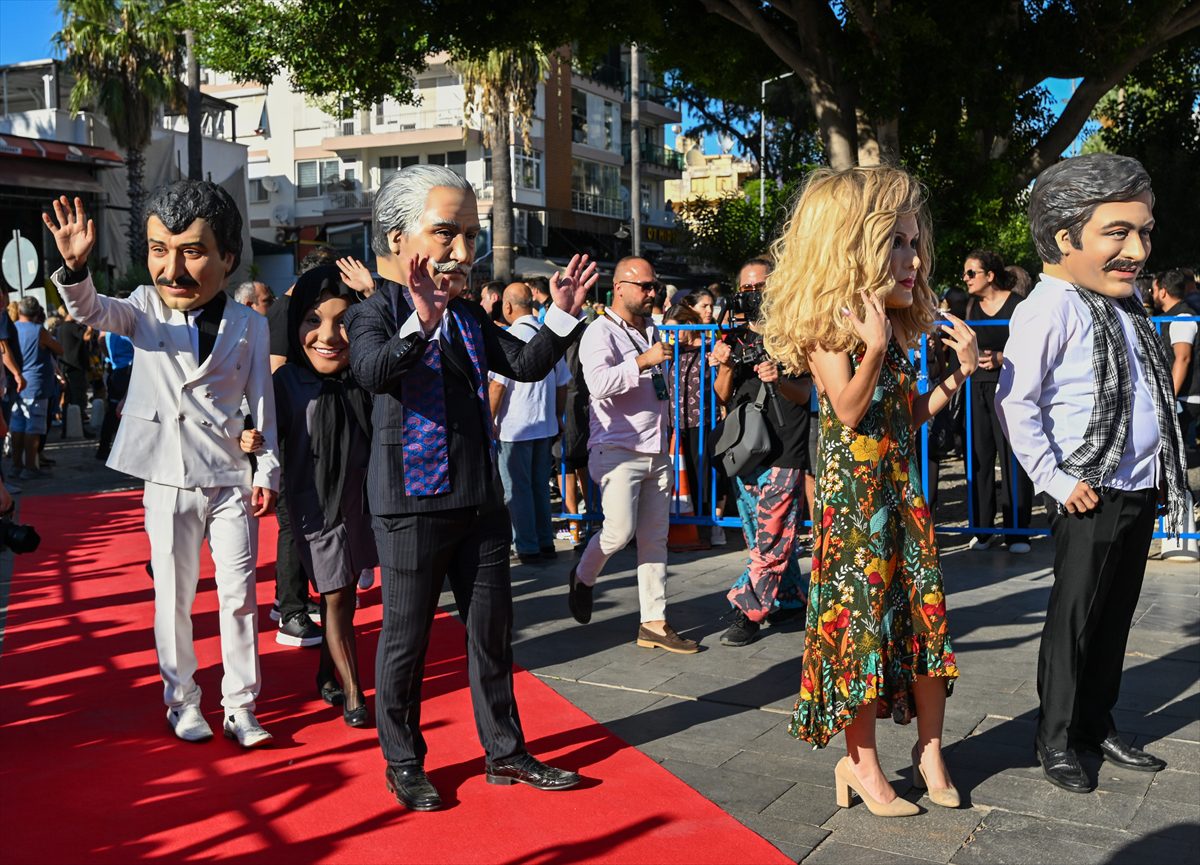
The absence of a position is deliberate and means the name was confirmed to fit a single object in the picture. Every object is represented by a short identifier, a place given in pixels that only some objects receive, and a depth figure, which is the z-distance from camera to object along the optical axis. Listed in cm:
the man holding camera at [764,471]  623
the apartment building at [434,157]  4612
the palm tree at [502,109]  2719
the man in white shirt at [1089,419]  424
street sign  1497
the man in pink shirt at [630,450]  616
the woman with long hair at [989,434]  871
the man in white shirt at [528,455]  855
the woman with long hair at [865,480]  383
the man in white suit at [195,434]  461
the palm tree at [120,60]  3131
